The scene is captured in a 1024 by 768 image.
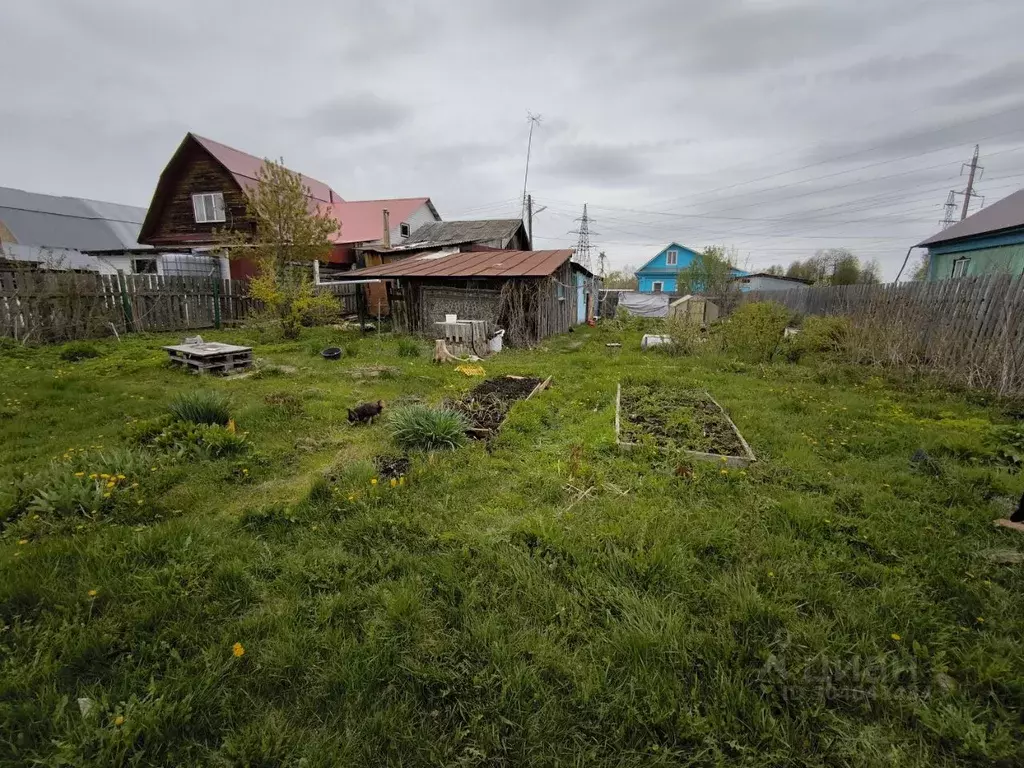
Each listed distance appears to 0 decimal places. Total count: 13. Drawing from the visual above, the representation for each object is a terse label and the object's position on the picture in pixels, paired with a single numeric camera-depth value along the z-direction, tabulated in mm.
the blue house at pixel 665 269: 41500
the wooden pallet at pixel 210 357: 7684
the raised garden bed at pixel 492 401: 5199
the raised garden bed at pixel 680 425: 4402
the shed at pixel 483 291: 12297
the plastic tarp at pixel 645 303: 25875
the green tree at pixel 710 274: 26250
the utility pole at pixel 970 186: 30047
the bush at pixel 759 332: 9695
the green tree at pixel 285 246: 12258
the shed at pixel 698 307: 20606
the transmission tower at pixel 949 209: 34012
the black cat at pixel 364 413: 5317
